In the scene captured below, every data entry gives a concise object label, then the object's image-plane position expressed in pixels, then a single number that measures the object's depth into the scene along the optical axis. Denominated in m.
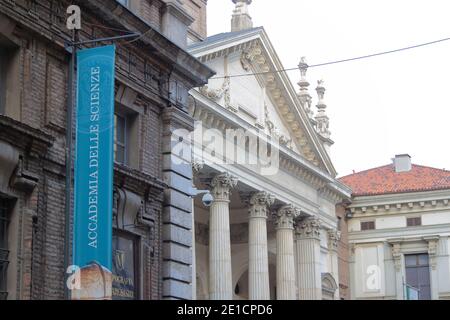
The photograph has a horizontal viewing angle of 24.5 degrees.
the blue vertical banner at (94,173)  16.97
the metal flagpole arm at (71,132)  16.72
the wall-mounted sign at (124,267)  19.78
